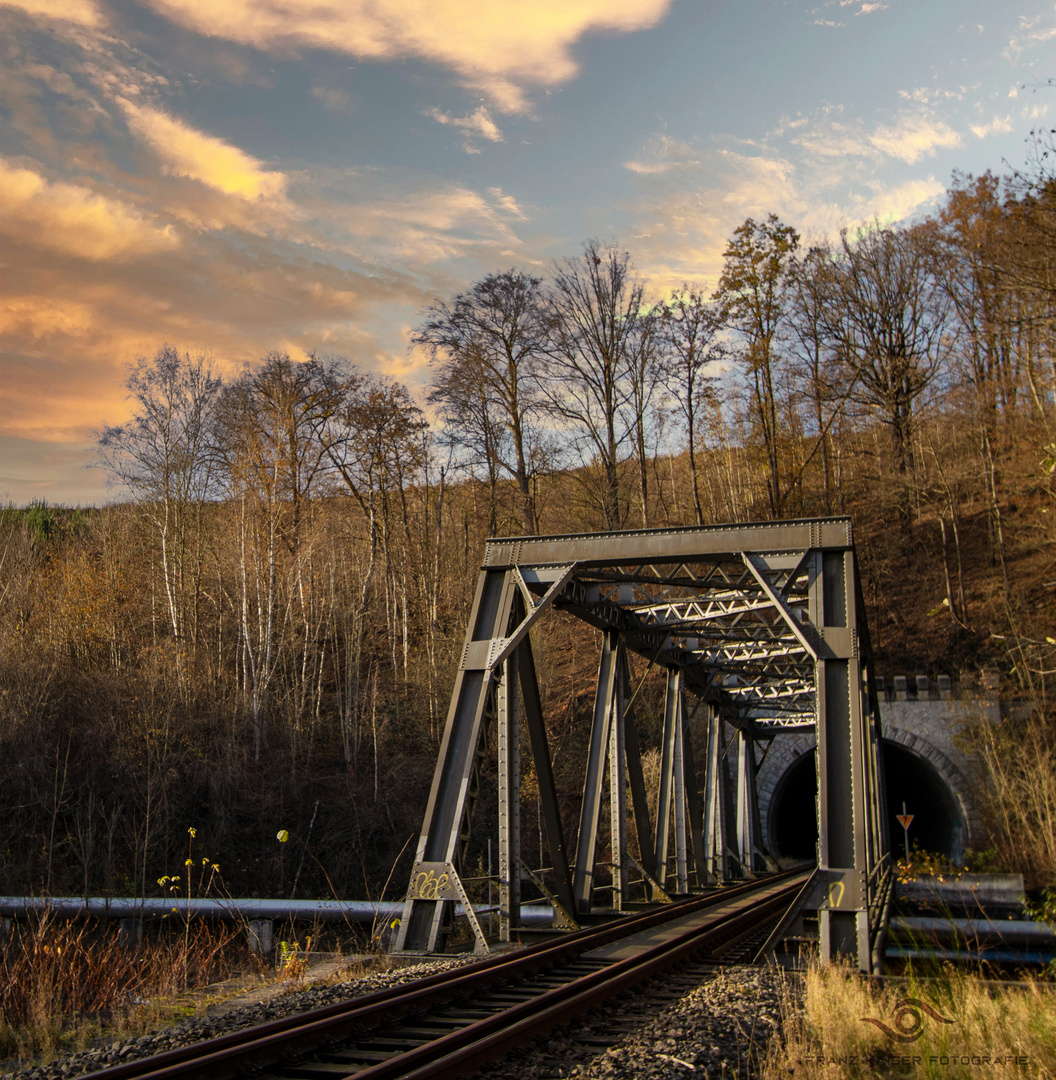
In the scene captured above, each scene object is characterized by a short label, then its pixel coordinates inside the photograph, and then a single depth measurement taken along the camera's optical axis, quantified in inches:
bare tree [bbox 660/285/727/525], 1354.6
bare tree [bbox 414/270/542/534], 1253.1
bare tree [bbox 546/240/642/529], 1299.2
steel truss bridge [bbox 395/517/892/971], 393.4
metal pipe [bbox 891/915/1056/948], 721.0
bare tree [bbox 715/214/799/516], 1435.8
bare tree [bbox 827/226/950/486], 1568.7
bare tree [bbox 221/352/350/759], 1042.7
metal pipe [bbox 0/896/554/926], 646.5
